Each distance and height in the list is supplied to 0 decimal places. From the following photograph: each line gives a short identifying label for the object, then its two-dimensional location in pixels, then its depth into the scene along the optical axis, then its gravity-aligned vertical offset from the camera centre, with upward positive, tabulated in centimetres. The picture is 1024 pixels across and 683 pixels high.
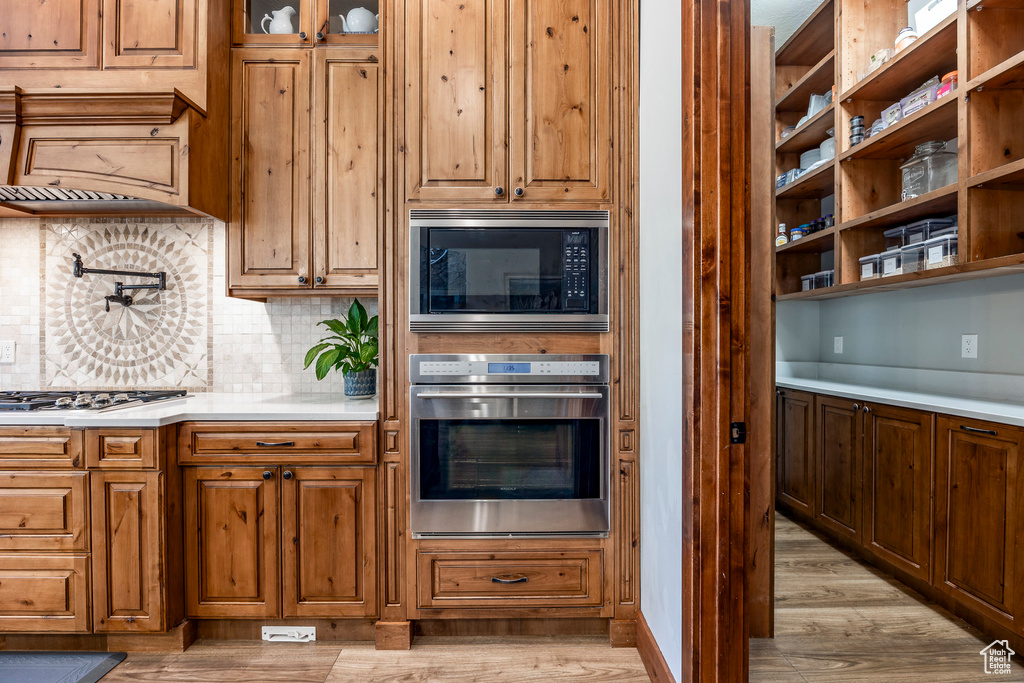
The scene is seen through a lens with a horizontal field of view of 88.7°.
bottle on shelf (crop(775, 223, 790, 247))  346 +70
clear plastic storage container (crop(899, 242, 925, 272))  234 +39
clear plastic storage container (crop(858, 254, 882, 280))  263 +39
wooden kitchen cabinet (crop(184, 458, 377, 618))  194 -73
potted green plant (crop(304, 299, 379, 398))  223 -3
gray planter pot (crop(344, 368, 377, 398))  229 -18
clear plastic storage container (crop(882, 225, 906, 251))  253 +54
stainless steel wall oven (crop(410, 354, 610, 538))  195 -39
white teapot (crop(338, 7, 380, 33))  220 +136
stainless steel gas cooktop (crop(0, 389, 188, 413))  193 -22
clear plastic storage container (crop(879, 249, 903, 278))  247 +38
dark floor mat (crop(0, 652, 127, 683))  177 -113
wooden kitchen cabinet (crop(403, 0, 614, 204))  196 +92
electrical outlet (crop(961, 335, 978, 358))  241 -2
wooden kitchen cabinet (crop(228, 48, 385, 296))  216 +72
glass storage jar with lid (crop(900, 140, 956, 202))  236 +80
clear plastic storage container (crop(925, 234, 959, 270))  217 +38
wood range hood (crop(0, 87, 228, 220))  195 +75
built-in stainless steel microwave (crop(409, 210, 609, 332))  194 +28
